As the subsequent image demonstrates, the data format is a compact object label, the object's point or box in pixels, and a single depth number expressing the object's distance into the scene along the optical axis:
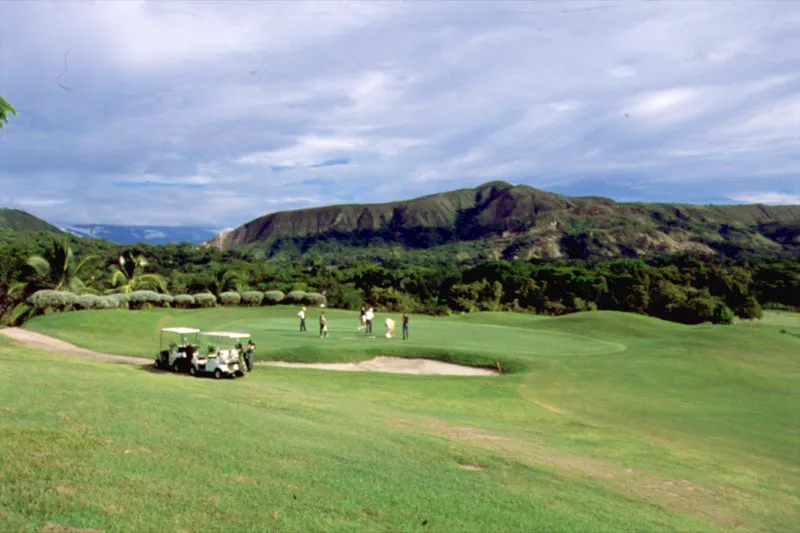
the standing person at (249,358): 27.98
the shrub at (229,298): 63.56
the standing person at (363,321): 45.12
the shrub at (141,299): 54.62
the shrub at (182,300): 59.91
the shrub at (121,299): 51.97
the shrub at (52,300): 46.53
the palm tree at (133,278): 63.72
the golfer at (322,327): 39.81
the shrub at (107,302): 49.78
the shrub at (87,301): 48.44
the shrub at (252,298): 64.19
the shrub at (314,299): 65.88
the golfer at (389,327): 41.53
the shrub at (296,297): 65.88
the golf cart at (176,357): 26.84
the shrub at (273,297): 65.00
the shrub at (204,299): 61.78
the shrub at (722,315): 76.96
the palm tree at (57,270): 54.41
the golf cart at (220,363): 25.72
